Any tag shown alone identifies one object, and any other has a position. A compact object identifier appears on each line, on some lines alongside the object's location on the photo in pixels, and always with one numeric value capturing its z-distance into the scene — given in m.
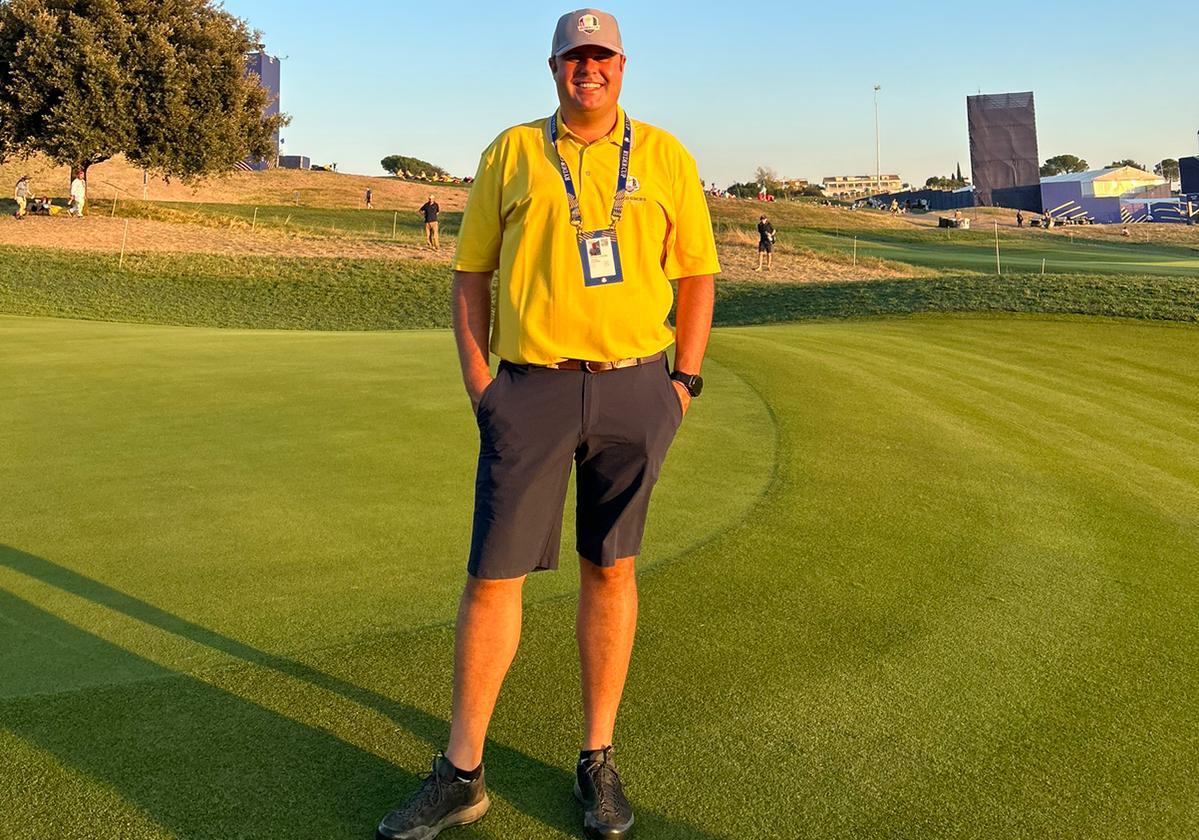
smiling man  2.55
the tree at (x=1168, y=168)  139.98
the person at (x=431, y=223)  30.44
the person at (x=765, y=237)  28.30
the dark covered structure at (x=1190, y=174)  65.50
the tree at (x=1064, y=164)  168.93
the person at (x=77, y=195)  29.67
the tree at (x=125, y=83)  27.19
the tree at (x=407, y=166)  116.31
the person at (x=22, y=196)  29.02
